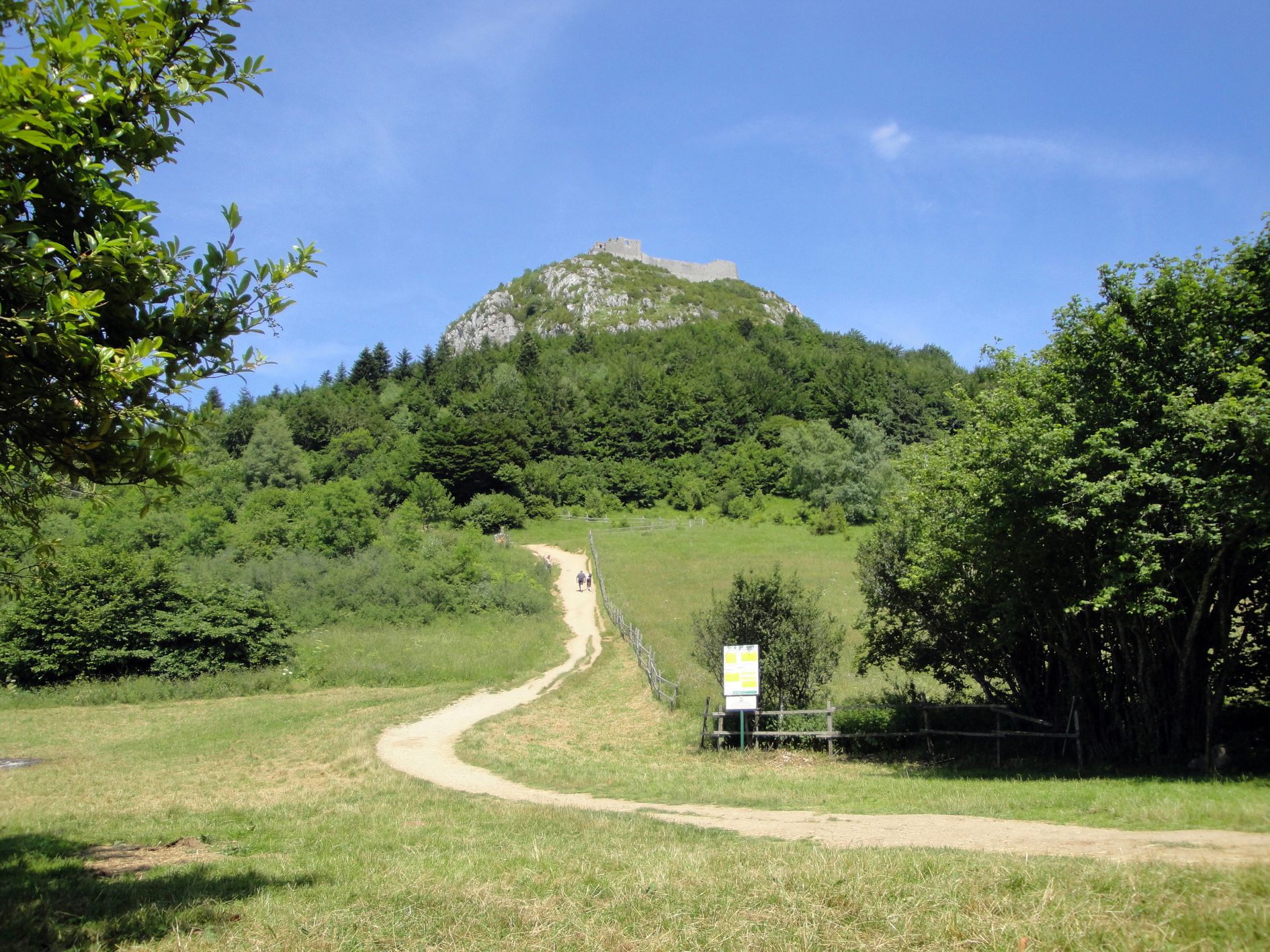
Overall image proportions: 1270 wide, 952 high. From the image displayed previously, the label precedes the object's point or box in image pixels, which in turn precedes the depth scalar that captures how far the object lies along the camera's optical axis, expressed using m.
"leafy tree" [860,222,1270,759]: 11.91
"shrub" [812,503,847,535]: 62.88
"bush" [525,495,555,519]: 77.00
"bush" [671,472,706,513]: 84.44
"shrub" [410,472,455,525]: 69.88
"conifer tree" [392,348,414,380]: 119.81
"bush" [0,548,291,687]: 27.36
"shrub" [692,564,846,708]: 20.00
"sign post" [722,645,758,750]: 18.06
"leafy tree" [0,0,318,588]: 4.64
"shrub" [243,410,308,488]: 81.31
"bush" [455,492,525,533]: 70.75
